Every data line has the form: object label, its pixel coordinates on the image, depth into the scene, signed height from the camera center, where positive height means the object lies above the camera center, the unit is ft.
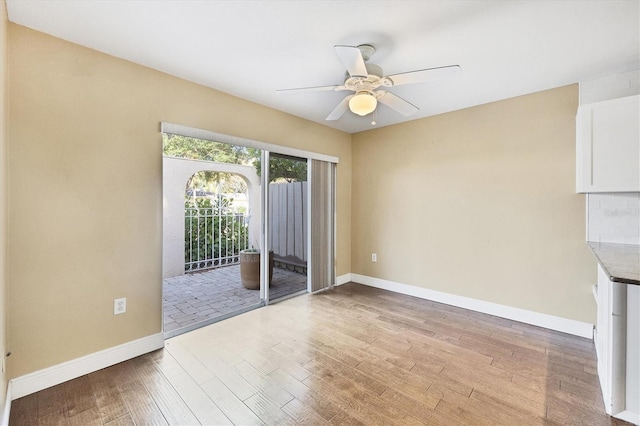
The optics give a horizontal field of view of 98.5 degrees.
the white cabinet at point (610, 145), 7.11 +1.73
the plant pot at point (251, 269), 13.62 -2.87
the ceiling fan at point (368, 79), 5.75 +3.07
